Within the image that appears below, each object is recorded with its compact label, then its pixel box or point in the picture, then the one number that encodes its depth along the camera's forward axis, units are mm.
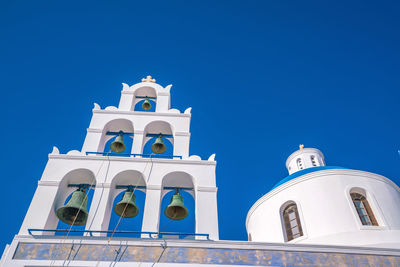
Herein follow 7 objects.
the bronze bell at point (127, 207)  9430
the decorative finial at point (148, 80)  13469
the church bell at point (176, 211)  9547
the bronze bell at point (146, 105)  12914
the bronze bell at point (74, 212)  8983
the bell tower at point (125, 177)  9031
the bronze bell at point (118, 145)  11266
